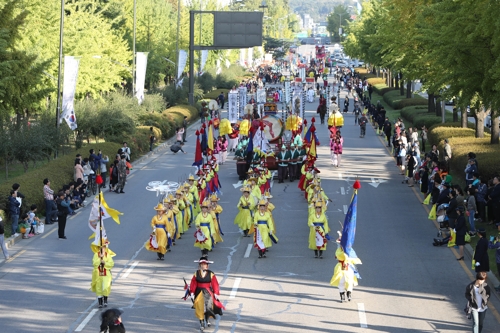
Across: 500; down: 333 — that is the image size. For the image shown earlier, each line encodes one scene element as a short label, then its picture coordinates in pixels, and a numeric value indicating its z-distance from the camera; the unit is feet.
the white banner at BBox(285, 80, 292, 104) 190.08
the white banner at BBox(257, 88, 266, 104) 208.79
